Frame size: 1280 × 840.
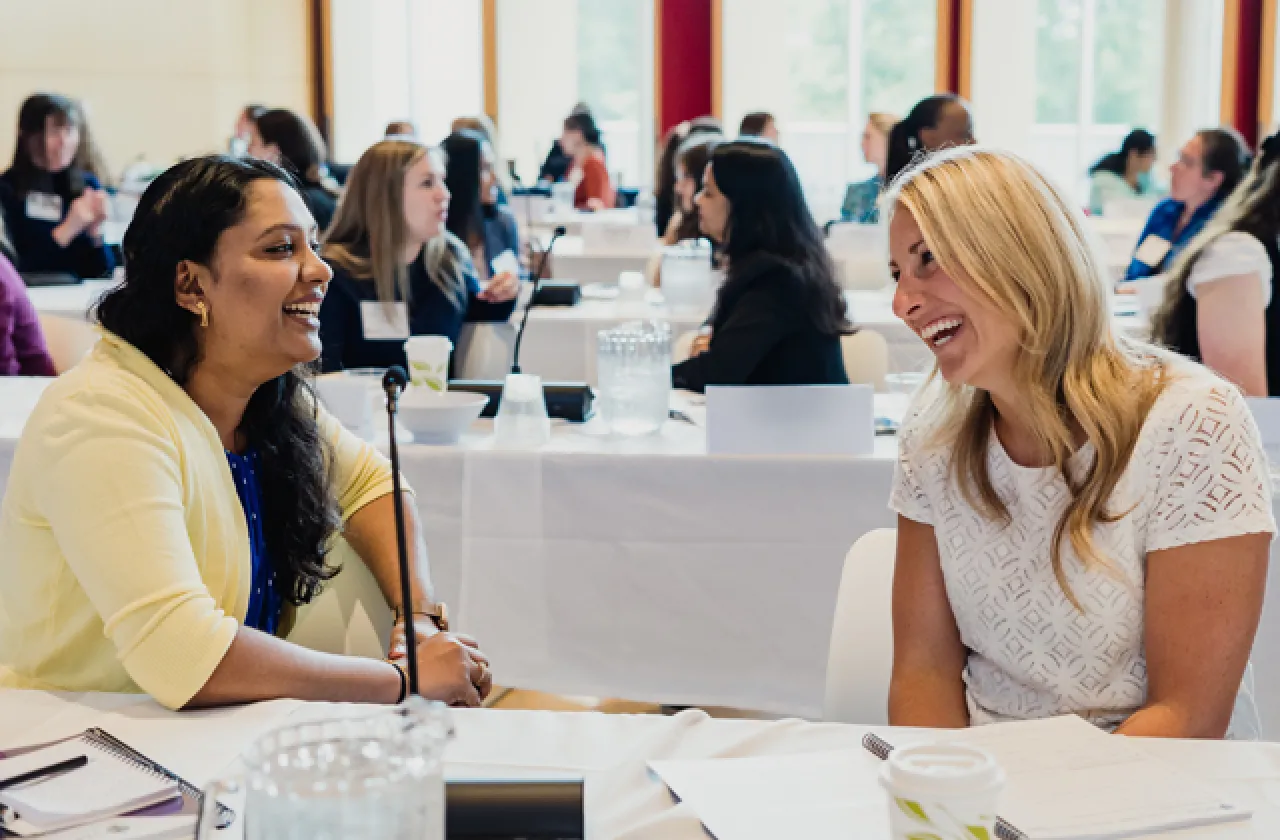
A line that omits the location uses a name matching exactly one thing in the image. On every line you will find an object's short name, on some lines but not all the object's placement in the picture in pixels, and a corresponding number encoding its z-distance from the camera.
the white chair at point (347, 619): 1.78
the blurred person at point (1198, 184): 5.28
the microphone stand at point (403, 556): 1.02
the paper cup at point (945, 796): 0.84
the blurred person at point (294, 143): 5.58
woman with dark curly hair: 1.44
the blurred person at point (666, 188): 6.55
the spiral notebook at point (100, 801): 1.10
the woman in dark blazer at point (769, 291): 3.20
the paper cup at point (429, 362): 2.78
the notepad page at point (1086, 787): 1.10
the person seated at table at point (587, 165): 9.29
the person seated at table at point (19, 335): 3.42
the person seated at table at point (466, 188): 5.02
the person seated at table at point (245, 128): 8.54
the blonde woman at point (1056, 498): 1.44
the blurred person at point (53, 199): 5.59
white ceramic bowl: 2.73
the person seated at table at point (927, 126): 5.58
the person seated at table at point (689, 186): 5.05
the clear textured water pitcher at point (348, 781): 0.84
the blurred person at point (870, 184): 6.72
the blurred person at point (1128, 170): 8.73
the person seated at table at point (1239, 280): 2.91
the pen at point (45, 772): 1.16
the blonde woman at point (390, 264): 3.65
